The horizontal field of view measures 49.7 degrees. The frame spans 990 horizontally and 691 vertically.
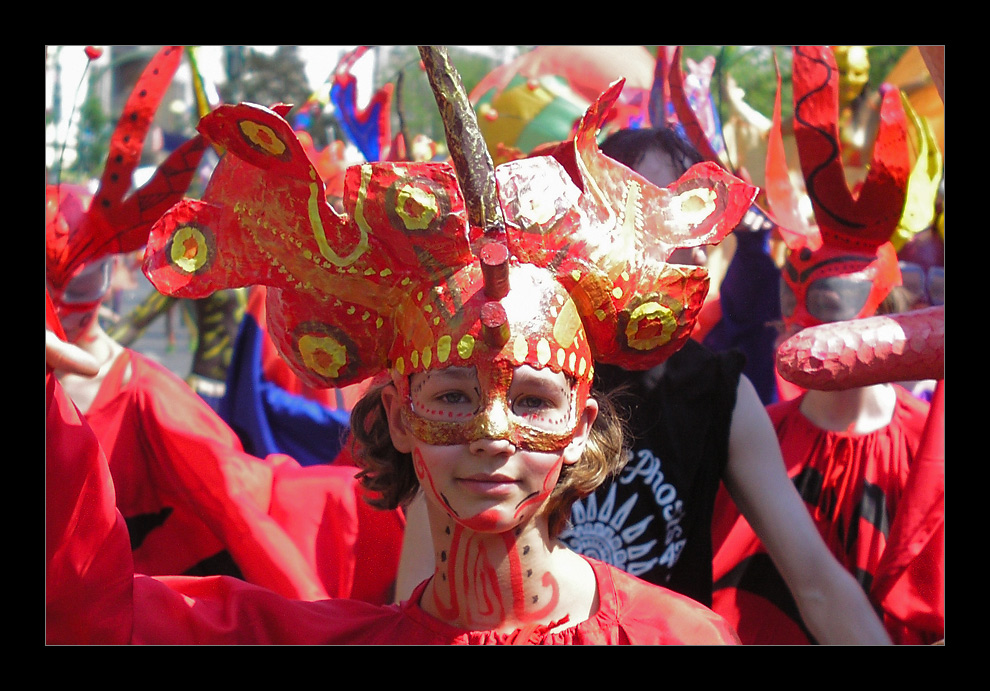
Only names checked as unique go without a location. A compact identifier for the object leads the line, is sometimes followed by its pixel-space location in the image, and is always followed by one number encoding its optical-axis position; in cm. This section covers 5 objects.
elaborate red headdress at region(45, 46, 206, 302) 292
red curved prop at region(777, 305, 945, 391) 205
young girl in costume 180
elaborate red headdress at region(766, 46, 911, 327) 291
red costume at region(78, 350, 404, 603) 302
